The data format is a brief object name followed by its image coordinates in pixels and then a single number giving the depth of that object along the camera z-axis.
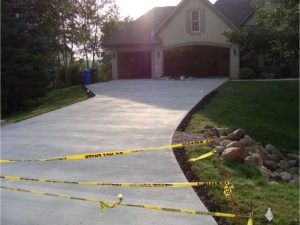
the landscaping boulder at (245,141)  7.61
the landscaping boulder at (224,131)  8.53
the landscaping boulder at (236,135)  8.17
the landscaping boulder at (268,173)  6.22
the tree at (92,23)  26.10
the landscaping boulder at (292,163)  8.10
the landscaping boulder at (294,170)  7.59
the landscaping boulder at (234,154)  6.35
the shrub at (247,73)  19.86
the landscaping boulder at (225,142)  7.32
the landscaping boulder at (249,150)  7.16
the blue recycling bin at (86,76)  20.56
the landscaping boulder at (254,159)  6.41
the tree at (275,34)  11.30
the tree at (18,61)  16.86
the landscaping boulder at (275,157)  8.01
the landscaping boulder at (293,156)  8.52
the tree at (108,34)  29.31
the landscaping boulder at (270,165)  7.23
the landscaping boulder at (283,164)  7.63
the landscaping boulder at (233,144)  6.99
